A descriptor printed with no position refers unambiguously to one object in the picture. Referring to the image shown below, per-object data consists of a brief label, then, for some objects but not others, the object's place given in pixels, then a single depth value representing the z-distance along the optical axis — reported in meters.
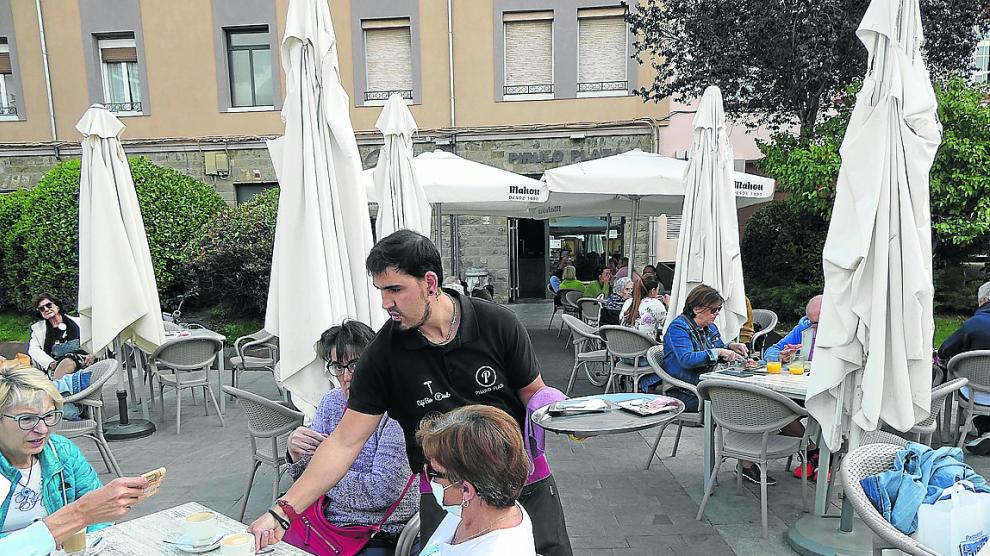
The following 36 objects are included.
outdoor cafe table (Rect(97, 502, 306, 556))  1.90
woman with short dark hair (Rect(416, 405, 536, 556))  1.52
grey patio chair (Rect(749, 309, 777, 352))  7.18
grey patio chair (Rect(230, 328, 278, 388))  6.39
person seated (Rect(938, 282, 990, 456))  4.50
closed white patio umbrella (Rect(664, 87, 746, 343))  5.46
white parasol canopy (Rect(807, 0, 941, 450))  2.94
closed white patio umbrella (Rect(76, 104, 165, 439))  4.99
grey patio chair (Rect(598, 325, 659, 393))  5.50
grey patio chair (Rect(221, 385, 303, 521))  3.44
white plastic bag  1.91
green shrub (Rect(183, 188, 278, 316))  9.73
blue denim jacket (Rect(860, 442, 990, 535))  2.06
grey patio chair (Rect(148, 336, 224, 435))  5.48
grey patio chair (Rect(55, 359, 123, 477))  4.05
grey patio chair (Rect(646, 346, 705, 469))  4.12
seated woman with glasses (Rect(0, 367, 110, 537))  2.07
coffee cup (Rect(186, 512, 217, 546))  1.87
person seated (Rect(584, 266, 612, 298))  10.11
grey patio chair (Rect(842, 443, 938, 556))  1.96
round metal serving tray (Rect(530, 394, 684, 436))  1.67
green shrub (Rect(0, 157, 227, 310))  9.85
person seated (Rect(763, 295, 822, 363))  4.46
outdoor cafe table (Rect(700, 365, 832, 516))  3.37
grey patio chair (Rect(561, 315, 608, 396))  6.14
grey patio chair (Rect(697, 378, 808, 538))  3.33
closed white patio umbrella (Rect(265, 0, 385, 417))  3.39
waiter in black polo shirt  1.94
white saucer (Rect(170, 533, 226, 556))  1.85
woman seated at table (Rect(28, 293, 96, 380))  5.22
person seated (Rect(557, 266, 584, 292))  10.43
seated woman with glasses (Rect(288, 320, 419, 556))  2.47
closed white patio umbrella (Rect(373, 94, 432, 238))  5.34
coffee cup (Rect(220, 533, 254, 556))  1.70
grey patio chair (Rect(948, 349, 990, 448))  4.23
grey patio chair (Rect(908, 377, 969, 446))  3.40
